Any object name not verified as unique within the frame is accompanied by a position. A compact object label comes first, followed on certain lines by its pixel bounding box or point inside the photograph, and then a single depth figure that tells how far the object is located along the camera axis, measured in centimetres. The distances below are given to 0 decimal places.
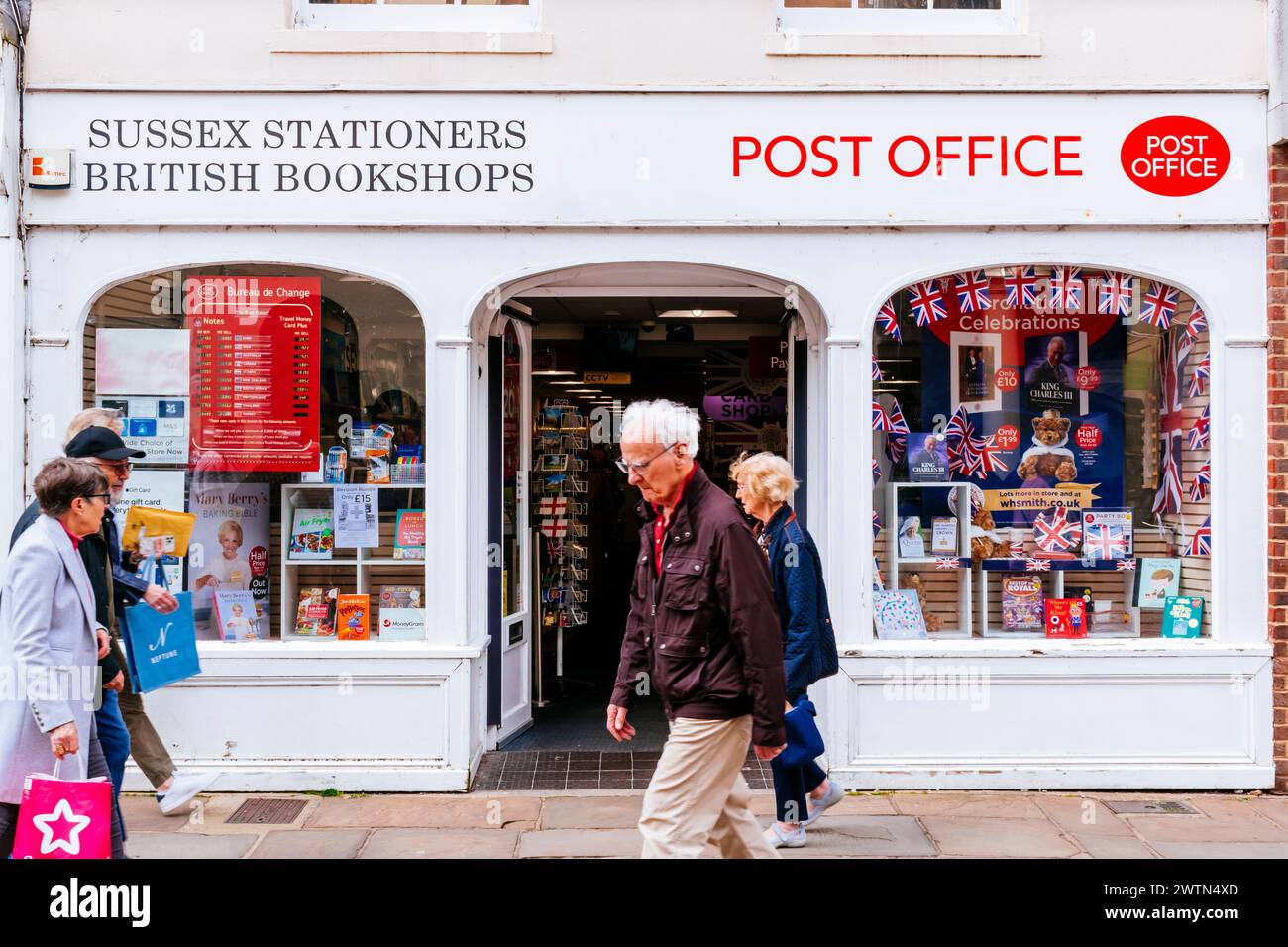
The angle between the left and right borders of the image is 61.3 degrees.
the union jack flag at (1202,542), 628
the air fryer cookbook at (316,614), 640
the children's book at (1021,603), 653
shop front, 610
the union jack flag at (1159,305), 634
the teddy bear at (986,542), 662
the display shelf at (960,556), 652
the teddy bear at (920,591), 652
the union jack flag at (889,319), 633
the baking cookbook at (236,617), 633
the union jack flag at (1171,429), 648
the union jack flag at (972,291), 638
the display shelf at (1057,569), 659
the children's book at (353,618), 639
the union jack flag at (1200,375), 628
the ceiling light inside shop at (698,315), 827
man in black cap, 454
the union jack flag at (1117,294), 636
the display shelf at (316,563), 644
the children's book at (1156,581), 648
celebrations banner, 659
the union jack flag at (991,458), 659
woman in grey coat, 379
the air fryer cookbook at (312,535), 649
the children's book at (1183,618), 632
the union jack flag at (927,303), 638
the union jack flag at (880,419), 635
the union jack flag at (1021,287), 639
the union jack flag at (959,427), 660
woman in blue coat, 476
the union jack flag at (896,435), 646
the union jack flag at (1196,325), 629
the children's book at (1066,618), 650
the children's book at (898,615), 642
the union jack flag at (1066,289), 637
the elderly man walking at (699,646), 375
